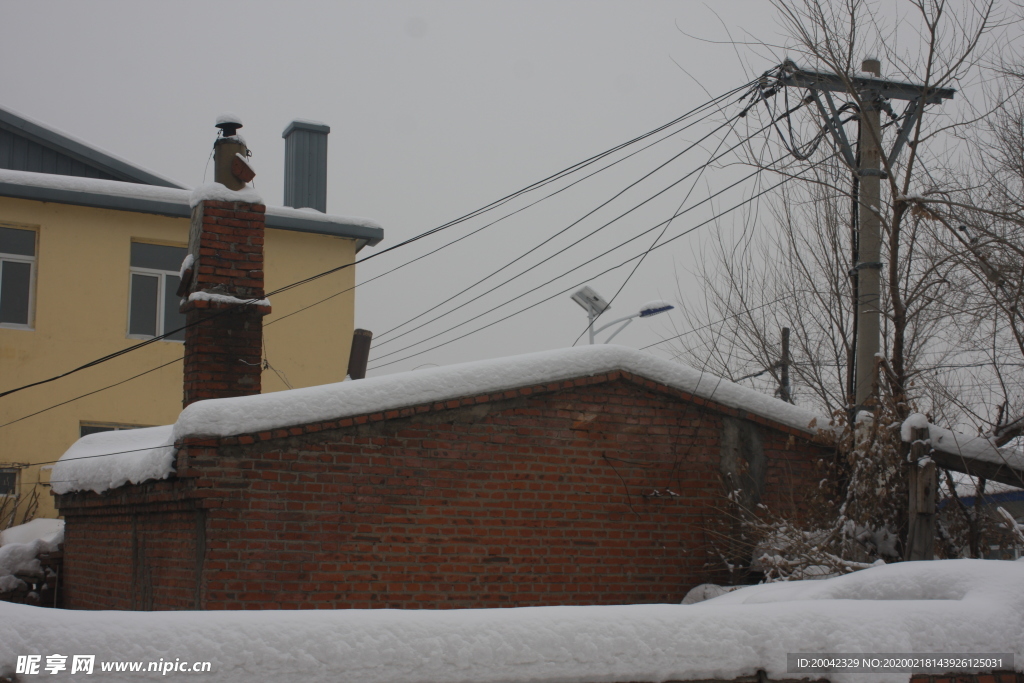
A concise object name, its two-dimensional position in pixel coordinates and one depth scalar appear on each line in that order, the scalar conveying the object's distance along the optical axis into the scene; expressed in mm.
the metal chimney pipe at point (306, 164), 19344
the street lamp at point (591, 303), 12047
